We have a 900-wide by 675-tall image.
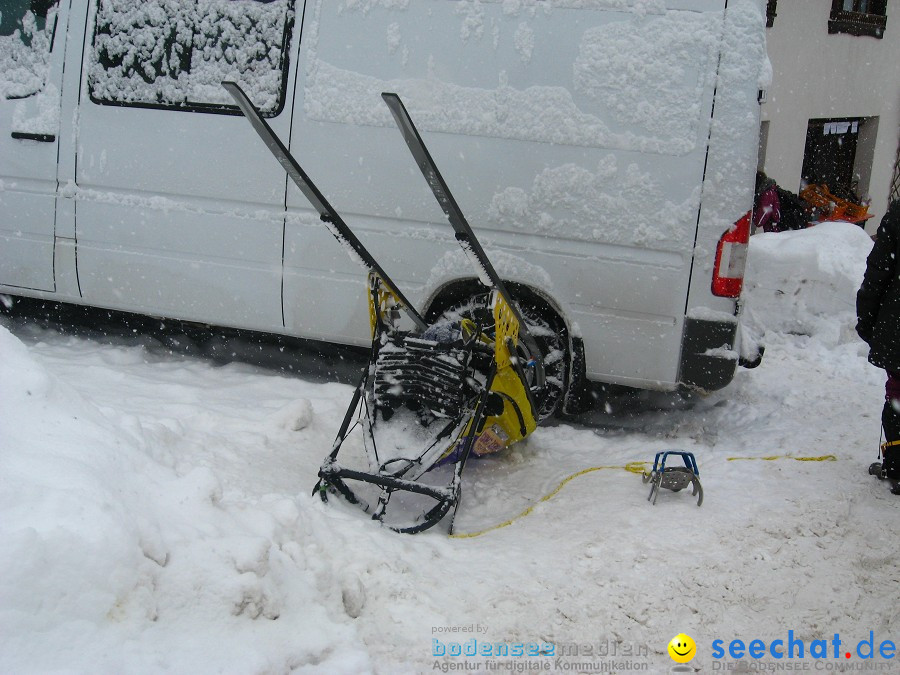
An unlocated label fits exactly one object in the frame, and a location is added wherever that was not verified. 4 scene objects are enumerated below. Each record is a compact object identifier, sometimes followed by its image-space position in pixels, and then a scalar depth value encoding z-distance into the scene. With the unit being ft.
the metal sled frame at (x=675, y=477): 11.94
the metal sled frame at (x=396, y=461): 10.93
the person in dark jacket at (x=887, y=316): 12.43
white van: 13.25
